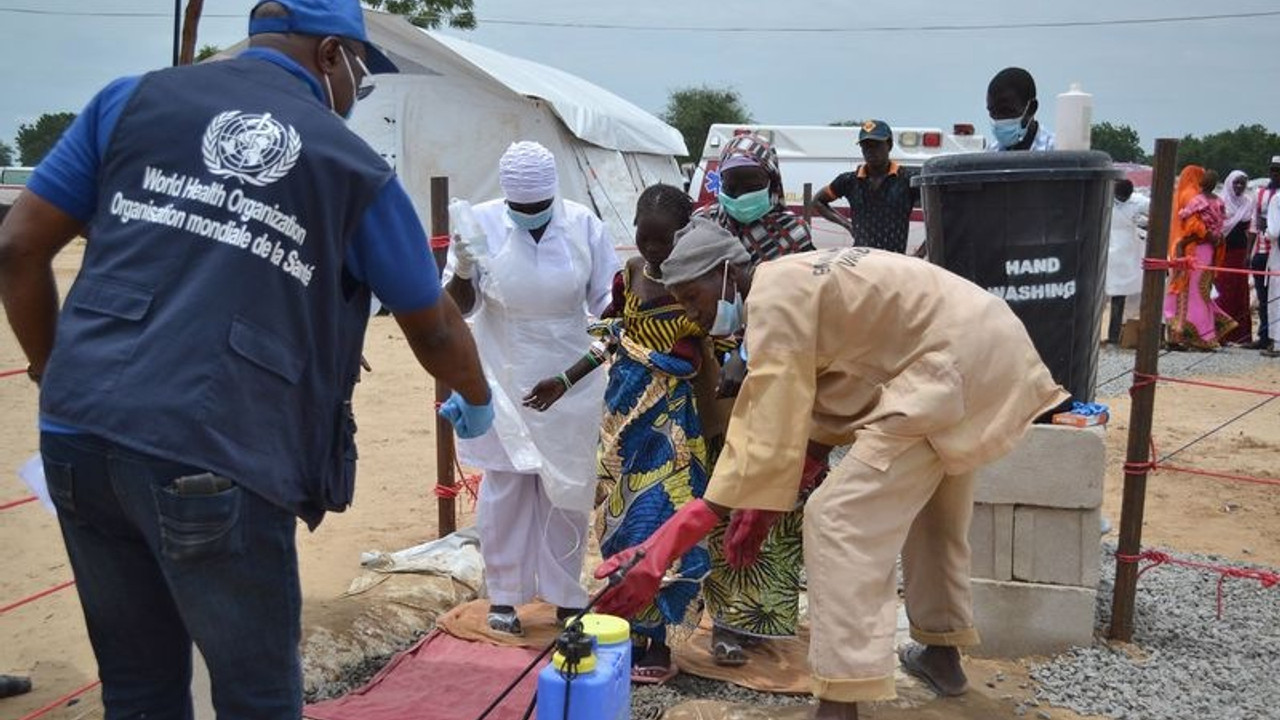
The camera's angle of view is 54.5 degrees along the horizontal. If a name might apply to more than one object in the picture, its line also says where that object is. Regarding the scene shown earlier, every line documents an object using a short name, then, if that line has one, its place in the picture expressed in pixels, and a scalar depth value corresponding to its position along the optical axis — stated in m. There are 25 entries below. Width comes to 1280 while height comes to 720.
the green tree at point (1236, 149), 45.03
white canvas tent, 13.96
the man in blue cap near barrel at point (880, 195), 7.10
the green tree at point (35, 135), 39.78
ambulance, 13.81
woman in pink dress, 11.57
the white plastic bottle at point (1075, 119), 4.38
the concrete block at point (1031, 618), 4.12
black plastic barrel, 3.96
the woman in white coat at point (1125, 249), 12.88
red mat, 3.83
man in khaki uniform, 3.04
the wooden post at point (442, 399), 5.06
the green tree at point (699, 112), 50.78
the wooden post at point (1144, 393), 4.20
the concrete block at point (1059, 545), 4.08
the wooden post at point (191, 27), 4.44
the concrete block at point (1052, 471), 4.01
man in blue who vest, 1.96
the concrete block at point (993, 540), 4.15
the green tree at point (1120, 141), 45.91
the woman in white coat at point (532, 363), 4.33
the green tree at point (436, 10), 24.20
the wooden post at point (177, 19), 4.57
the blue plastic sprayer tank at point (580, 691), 2.72
